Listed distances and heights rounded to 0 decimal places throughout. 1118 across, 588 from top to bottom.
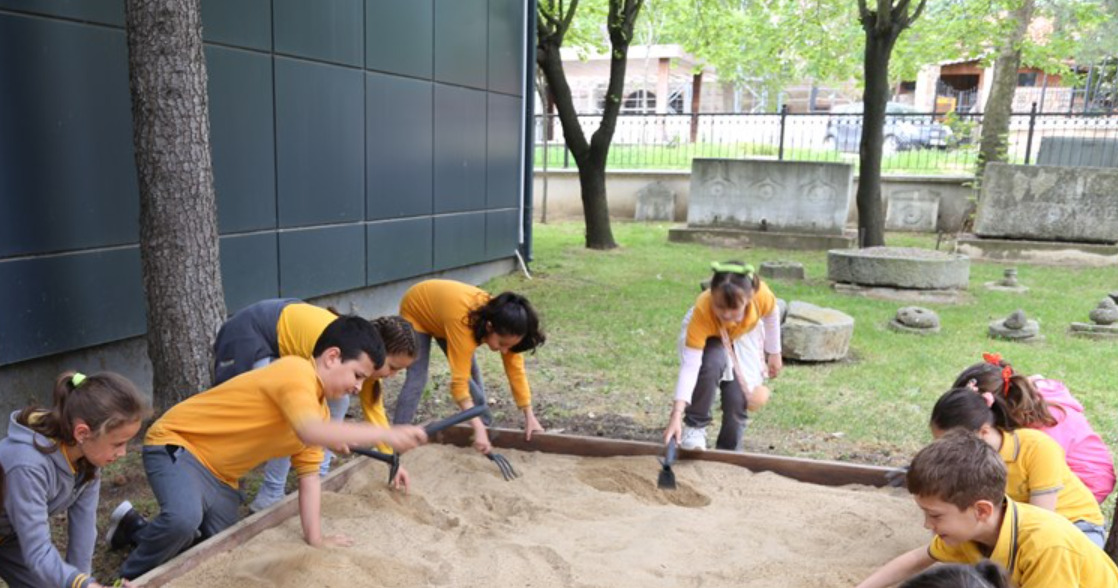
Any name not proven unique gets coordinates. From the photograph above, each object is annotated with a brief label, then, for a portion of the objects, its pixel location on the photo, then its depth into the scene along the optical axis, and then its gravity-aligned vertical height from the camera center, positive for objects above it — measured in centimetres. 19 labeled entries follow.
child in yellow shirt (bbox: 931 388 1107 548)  241 -83
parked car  1467 +51
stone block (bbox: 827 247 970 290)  805 -106
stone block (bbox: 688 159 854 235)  1199 -59
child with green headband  357 -93
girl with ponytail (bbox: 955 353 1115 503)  258 -81
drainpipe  959 -19
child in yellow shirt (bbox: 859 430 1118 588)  191 -85
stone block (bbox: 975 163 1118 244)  1052 -47
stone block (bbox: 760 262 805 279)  928 -128
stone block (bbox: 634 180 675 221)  1523 -95
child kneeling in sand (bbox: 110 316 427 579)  249 -89
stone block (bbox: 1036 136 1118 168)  1209 +21
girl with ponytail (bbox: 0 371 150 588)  209 -81
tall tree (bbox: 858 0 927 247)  968 +71
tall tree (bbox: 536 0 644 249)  1077 +66
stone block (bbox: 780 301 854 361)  573 -123
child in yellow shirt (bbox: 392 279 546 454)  331 -79
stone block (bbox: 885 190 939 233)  1333 -81
